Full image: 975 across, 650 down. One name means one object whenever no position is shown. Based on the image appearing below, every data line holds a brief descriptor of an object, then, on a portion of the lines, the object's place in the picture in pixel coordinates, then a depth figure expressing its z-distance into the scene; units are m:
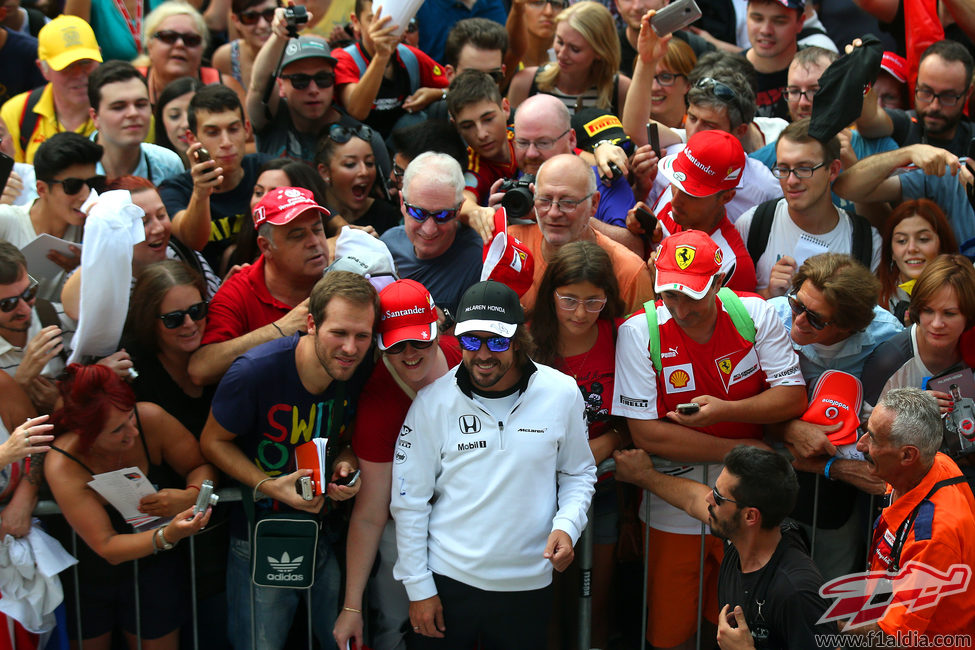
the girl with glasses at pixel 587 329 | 8.54
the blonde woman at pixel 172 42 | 12.64
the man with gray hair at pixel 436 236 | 9.64
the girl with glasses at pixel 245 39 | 13.48
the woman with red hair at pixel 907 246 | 10.08
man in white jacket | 7.83
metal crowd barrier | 8.27
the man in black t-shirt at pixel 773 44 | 13.18
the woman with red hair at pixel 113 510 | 7.73
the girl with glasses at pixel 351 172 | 11.09
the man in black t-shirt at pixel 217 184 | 10.12
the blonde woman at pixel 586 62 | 12.37
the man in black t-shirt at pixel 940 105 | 11.77
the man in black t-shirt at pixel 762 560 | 7.21
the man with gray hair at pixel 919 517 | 7.16
